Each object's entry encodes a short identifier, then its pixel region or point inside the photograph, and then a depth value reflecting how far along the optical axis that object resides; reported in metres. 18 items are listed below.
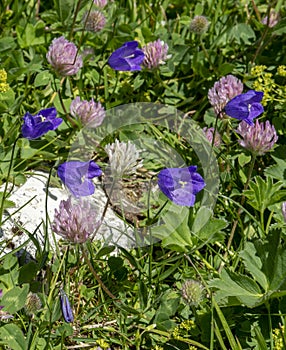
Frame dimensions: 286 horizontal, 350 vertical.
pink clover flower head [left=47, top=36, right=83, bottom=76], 2.54
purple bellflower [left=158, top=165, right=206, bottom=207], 2.04
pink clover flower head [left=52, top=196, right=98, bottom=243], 1.98
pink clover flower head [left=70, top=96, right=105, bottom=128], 2.52
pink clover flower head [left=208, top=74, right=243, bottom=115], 2.46
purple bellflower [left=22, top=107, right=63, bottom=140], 2.07
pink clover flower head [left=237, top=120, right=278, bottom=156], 2.27
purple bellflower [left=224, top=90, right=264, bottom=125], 2.20
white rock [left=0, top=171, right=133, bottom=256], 2.26
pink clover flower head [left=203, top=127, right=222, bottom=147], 2.51
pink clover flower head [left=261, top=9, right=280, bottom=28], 2.90
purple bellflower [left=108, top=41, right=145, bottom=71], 2.59
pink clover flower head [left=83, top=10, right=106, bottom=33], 2.78
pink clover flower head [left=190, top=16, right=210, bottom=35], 2.86
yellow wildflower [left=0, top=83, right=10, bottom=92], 2.41
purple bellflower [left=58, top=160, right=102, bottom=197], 2.06
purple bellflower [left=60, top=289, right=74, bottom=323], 1.84
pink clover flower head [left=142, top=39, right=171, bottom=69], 2.69
